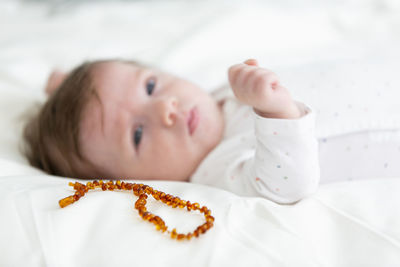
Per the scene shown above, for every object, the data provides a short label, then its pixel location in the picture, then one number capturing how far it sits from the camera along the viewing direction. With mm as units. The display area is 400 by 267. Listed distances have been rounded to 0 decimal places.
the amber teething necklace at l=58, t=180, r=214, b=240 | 524
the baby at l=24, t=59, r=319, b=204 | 635
